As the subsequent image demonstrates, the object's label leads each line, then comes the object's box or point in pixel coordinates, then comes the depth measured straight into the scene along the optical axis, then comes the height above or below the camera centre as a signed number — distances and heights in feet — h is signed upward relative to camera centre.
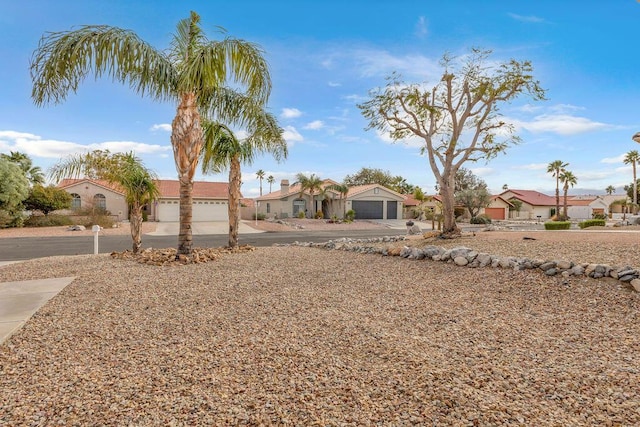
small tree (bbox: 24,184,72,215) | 82.58 +3.65
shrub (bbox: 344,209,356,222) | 114.44 +0.47
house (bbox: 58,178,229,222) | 102.37 +4.36
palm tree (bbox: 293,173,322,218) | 114.93 +11.11
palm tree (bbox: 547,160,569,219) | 137.28 +20.33
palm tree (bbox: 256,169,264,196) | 218.59 +26.35
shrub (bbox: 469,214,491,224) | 112.57 -0.90
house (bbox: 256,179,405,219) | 120.06 +5.02
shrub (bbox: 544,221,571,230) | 58.03 -1.36
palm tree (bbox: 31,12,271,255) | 24.12 +11.15
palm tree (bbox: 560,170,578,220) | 135.64 +15.79
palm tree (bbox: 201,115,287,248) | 35.40 +7.18
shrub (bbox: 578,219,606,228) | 61.01 -0.90
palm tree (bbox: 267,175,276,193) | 227.75 +23.90
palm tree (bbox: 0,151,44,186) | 100.99 +14.55
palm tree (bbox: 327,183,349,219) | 114.83 +8.46
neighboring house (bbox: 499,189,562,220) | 161.89 +6.11
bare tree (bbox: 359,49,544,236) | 39.60 +13.97
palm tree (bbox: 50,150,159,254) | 32.65 +3.22
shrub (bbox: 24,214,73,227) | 80.59 -1.61
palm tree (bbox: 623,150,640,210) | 150.62 +26.54
